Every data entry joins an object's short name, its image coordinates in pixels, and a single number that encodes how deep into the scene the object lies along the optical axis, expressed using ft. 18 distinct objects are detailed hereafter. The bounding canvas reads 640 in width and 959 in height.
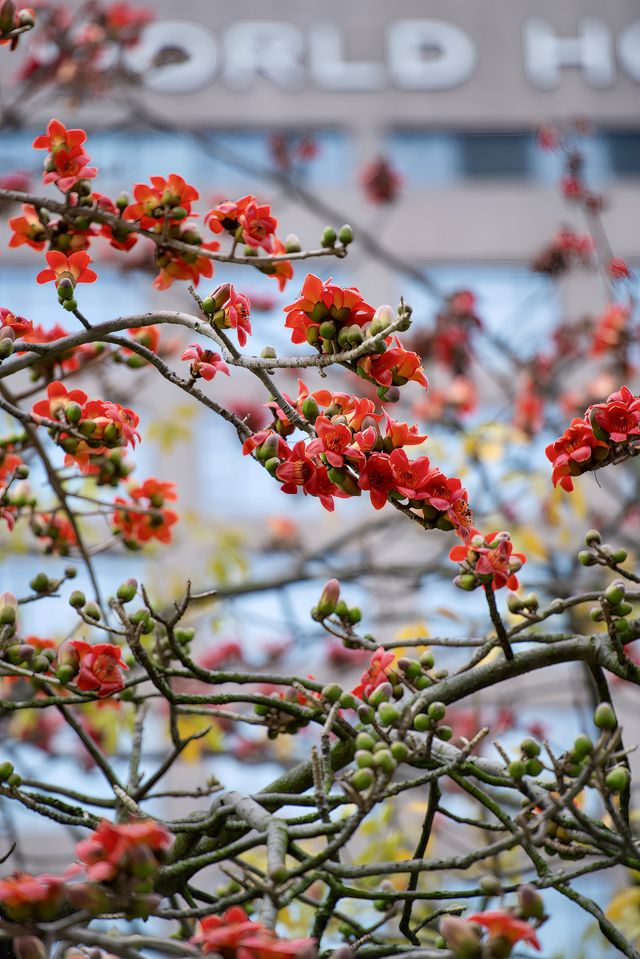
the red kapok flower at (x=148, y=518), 22.06
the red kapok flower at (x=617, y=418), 19.53
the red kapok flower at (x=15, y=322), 19.62
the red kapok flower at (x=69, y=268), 20.07
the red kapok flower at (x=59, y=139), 20.29
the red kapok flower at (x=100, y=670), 19.68
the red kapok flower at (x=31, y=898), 17.20
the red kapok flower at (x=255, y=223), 20.15
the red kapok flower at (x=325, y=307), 19.06
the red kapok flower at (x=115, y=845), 17.32
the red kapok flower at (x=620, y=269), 22.08
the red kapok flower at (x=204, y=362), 19.45
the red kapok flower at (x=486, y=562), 19.37
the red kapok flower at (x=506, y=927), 17.40
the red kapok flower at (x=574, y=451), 19.65
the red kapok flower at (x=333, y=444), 18.96
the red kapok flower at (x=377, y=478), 19.04
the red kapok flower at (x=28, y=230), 20.58
